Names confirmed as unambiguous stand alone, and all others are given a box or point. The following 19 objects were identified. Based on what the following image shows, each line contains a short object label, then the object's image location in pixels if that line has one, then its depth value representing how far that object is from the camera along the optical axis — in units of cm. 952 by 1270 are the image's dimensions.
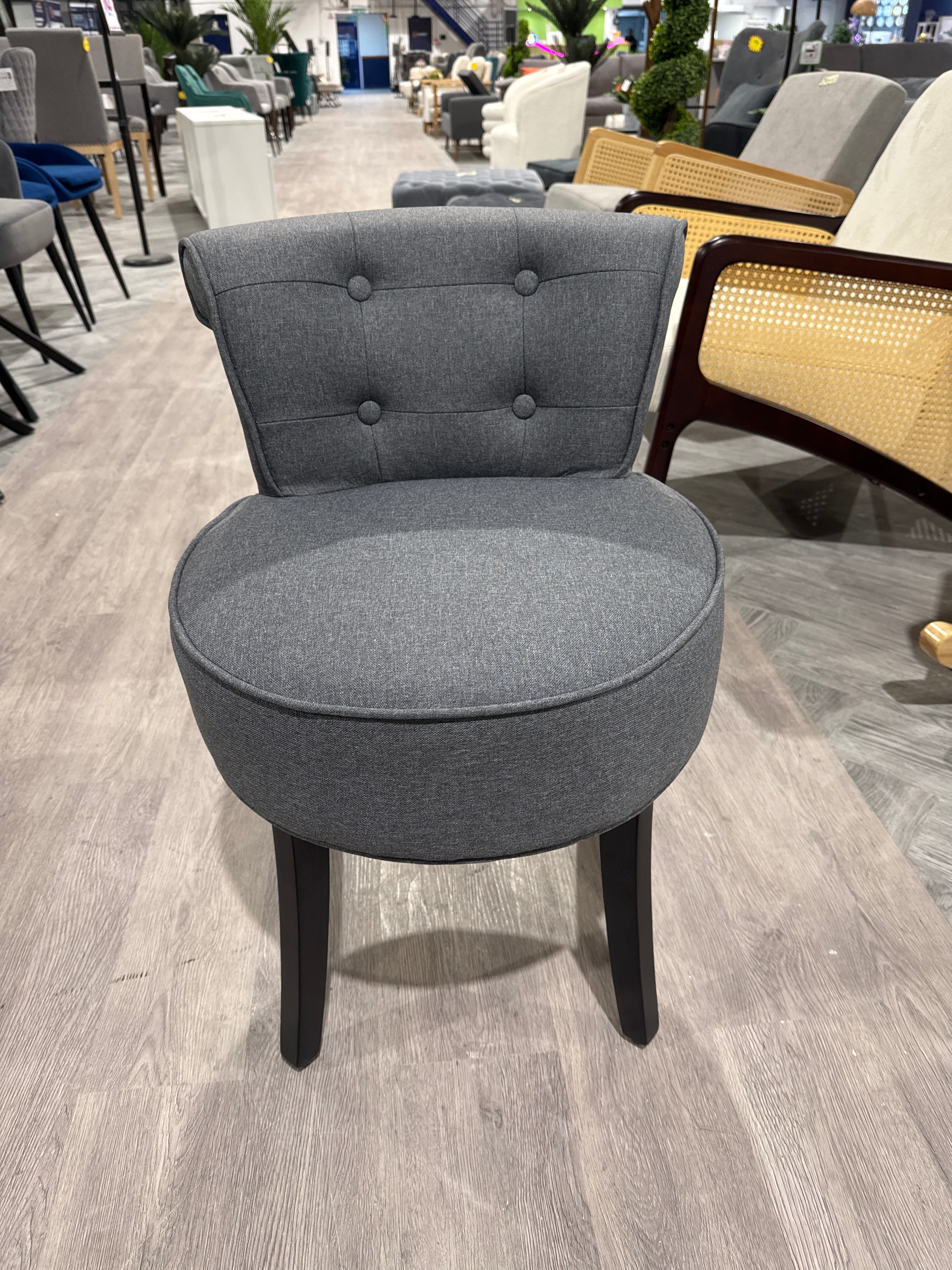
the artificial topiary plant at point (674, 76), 455
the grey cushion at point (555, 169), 454
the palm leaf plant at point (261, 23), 1192
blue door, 2388
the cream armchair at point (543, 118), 528
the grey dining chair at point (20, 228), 256
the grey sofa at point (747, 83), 577
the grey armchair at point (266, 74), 1045
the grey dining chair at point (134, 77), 554
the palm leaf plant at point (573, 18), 952
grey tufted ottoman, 352
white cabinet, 452
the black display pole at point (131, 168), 396
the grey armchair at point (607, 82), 780
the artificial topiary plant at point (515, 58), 956
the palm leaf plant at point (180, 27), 1061
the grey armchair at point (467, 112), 837
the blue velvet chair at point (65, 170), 320
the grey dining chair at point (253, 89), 861
